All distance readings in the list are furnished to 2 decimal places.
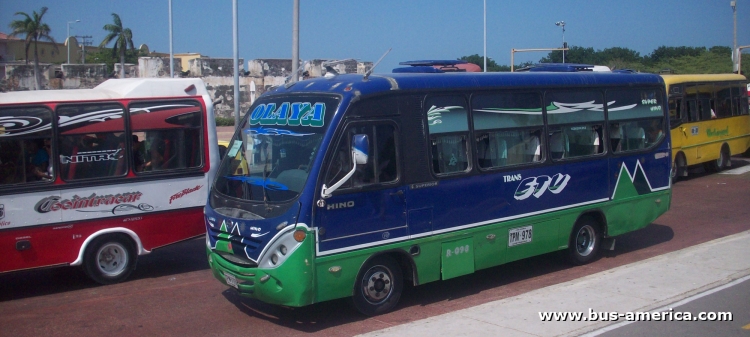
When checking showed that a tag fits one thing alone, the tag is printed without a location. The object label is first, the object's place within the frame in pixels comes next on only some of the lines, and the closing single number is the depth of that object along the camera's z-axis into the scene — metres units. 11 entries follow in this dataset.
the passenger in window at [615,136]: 10.65
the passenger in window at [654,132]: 11.37
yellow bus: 19.14
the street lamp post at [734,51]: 40.34
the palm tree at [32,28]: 46.91
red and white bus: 8.81
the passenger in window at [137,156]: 9.70
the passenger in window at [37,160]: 8.92
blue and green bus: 7.23
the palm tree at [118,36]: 48.62
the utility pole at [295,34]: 15.79
